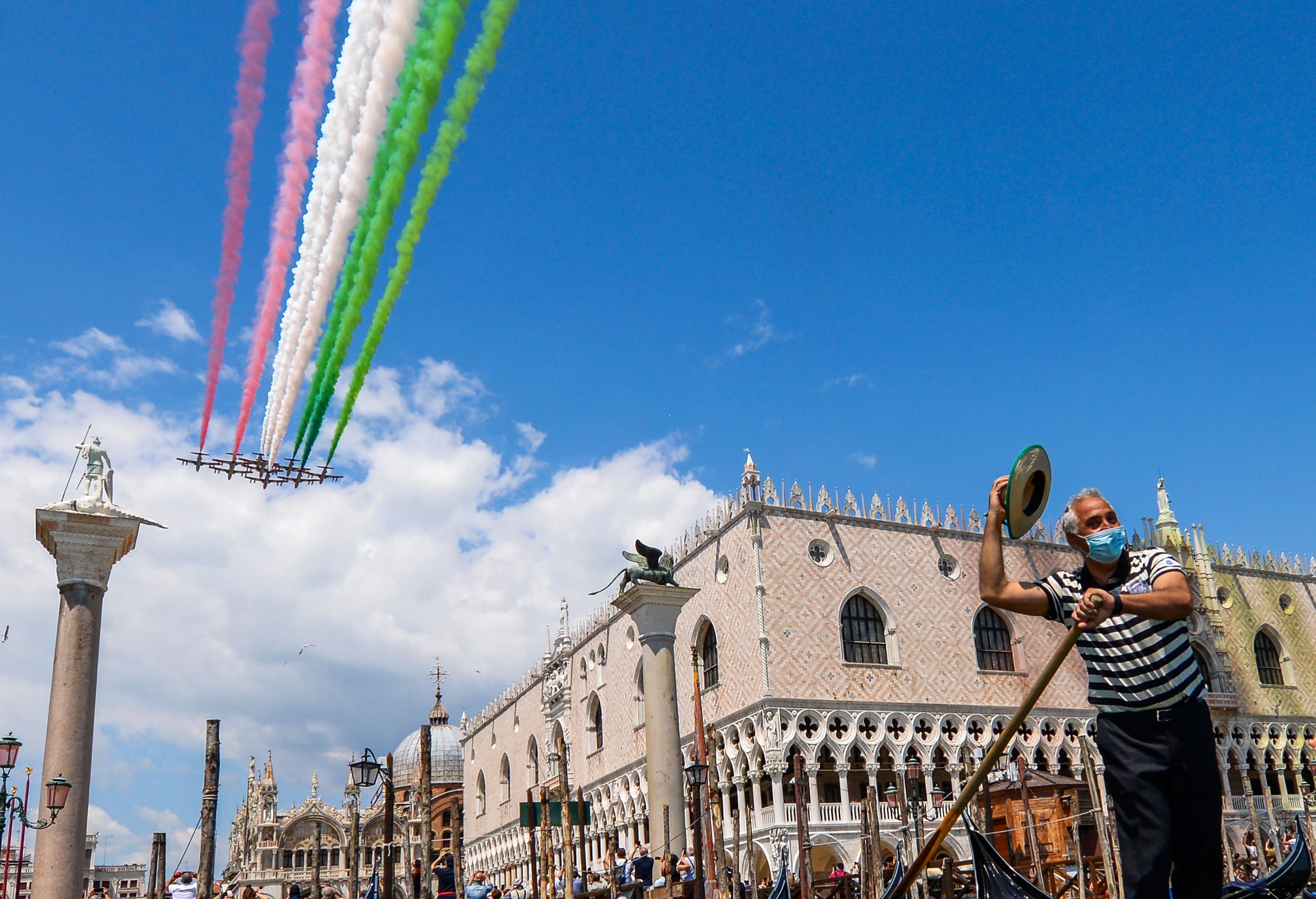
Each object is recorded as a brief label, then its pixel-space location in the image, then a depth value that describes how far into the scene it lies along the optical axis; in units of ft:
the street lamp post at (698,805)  39.19
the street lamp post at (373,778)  49.34
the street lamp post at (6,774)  41.47
